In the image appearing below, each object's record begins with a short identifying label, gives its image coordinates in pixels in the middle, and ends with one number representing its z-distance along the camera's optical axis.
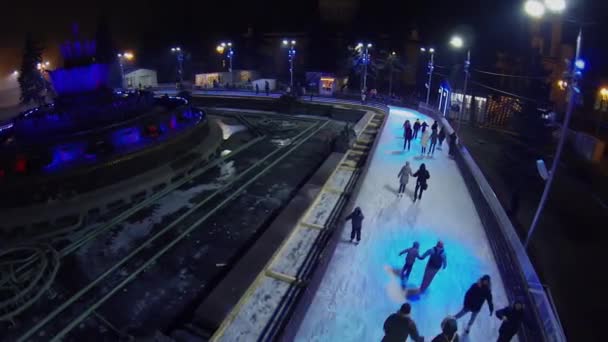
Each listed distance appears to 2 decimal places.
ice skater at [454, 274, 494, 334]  7.64
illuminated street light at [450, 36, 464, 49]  21.53
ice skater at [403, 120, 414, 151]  20.33
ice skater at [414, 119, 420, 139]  22.41
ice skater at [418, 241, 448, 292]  8.81
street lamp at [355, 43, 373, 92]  35.92
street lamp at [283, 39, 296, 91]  43.47
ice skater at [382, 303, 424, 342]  6.50
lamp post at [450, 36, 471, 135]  21.53
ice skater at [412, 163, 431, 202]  13.91
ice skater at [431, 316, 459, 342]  6.47
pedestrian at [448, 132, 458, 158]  19.94
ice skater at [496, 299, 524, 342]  6.93
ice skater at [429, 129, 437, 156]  20.08
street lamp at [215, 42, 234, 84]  55.04
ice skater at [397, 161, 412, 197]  14.32
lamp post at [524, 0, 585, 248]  9.04
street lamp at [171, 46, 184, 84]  49.33
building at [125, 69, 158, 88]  50.66
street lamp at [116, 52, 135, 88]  55.83
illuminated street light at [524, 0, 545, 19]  9.11
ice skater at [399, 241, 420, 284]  9.35
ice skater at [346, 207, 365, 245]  11.12
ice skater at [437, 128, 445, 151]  21.00
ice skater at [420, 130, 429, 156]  19.63
